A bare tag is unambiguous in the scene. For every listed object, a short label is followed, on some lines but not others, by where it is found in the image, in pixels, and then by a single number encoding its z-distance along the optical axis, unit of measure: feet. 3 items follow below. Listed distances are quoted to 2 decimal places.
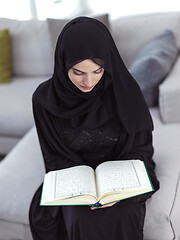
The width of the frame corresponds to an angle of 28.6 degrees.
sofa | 5.10
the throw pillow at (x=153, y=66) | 6.77
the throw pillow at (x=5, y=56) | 8.84
